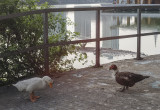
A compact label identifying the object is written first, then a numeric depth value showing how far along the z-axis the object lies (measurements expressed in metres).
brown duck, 4.79
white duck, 4.41
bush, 5.39
